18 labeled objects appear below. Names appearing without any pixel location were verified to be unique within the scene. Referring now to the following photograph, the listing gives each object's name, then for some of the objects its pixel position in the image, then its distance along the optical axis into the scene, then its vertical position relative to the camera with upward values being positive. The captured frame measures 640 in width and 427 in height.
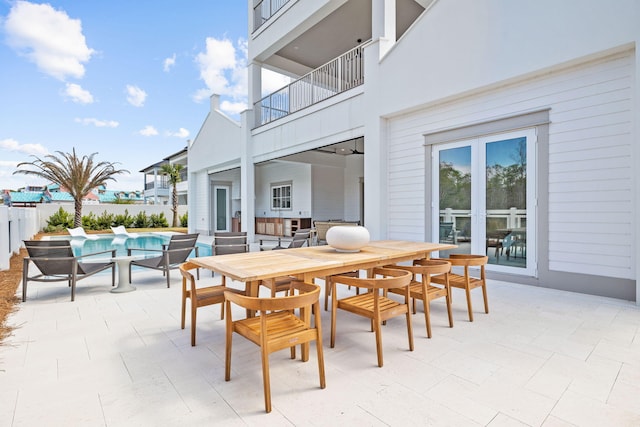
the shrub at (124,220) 15.96 -0.49
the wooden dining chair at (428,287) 2.59 -0.70
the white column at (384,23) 5.82 +3.46
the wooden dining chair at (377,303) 2.14 -0.72
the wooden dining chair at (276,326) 1.64 -0.71
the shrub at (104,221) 15.31 -0.52
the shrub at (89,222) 14.87 -0.55
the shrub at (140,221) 16.66 -0.56
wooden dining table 2.15 -0.41
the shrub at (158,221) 17.20 -0.57
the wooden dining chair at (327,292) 3.39 -0.88
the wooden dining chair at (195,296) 2.46 -0.72
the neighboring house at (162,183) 20.39 +2.16
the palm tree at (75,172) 13.67 +1.72
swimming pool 9.20 -1.11
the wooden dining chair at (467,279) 3.03 -0.69
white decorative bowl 2.92 -0.26
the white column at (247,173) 9.65 +1.15
